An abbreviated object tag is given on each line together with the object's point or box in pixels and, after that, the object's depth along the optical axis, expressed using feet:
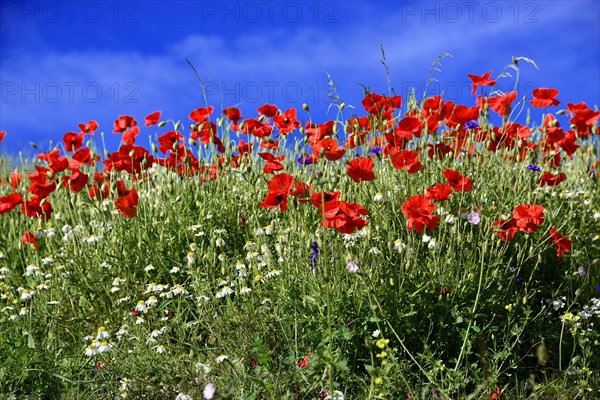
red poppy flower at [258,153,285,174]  12.18
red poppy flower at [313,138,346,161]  10.41
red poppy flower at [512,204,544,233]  10.34
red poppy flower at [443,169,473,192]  11.07
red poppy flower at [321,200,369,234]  9.32
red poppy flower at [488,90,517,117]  12.82
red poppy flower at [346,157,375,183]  10.32
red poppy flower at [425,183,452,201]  10.35
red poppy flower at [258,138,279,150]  16.21
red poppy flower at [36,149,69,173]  15.16
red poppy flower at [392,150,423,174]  11.05
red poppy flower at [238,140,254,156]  17.03
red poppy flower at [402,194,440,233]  10.15
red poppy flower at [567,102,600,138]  14.64
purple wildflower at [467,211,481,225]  10.49
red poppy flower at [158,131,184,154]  15.96
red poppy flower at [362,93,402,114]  13.12
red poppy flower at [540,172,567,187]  13.43
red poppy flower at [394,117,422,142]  12.03
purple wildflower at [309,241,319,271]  10.64
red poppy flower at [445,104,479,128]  13.01
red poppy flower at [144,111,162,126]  16.40
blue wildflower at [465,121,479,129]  13.62
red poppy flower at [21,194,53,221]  15.74
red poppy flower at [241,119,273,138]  14.92
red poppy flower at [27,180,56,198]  14.98
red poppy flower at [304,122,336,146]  13.39
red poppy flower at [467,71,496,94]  13.67
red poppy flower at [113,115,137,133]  17.39
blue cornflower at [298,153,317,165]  14.23
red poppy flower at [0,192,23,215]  15.95
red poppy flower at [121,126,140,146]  16.96
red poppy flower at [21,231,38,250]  16.12
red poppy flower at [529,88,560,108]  13.75
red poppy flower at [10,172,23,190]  19.09
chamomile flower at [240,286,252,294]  11.22
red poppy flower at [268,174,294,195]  10.48
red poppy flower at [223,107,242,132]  16.38
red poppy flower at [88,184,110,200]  17.02
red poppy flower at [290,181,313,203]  10.71
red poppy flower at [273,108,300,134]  14.07
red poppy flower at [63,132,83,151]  16.99
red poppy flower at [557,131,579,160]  14.38
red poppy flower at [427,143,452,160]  13.66
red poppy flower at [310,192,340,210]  9.67
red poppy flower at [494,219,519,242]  10.72
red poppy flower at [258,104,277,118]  15.69
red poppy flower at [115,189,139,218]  13.00
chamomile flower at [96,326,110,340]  10.75
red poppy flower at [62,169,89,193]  15.25
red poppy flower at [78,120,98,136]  17.71
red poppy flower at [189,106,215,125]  15.43
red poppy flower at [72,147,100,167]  15.30
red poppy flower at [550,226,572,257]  11.34
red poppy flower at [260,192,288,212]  10.46
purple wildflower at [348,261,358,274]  8.96
